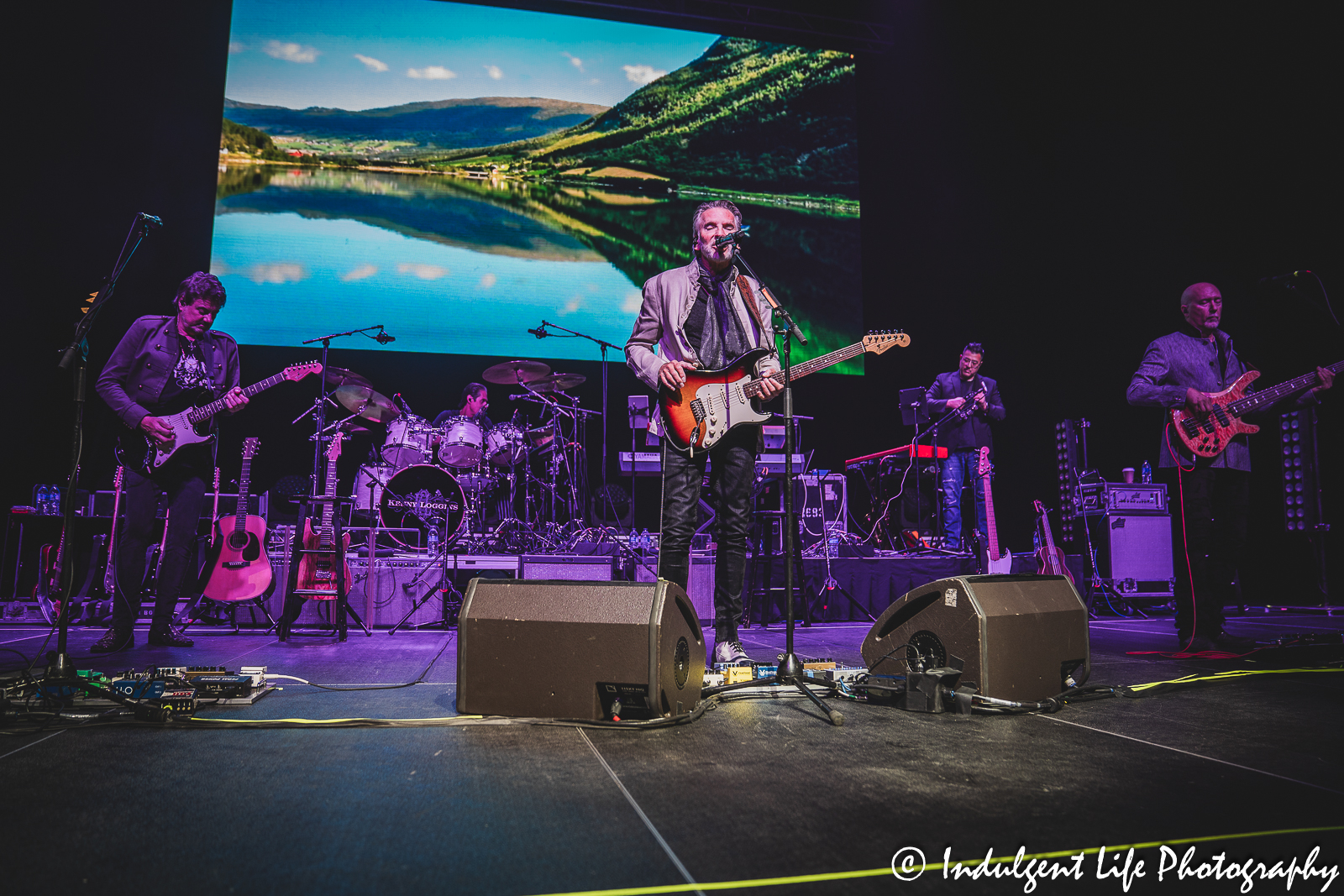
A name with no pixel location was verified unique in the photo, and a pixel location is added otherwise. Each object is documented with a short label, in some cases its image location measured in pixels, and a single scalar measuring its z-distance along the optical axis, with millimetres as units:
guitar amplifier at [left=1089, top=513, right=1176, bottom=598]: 7312
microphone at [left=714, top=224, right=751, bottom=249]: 3060
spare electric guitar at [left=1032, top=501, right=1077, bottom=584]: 6617
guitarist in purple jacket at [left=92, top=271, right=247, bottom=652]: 4207
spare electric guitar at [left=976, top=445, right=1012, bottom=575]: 7035
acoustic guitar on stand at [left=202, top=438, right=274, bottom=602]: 5445
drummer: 8070
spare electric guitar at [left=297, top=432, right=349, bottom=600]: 5211
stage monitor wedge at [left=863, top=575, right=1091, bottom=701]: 2496
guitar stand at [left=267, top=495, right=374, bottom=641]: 4922
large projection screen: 8039
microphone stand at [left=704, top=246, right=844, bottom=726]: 2658
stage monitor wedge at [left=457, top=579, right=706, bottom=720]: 2223
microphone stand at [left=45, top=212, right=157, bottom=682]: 2543
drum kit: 7445
